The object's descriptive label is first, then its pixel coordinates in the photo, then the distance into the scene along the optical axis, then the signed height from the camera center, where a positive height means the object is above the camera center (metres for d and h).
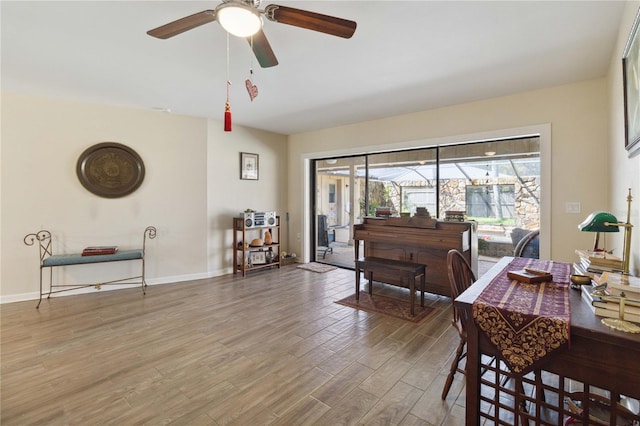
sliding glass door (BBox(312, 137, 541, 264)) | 3.74 +0.42
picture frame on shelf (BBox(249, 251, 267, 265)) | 5.25 -0.83
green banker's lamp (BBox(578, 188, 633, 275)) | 1.49 -0.06
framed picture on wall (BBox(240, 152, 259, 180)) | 5.35 +0.85
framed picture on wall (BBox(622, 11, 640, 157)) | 1.64 +0.77
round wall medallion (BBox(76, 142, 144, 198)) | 4.01 +0.58
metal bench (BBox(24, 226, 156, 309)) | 3.60 -0.60
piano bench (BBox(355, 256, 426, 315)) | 3.30 -0.66
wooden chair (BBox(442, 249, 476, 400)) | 1.87 -0.48
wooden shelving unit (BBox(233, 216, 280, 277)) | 5.01 -0.62
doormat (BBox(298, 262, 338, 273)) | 5.34 -1.03
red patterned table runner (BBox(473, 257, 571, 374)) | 1.18 -0.45
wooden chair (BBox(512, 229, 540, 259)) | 3.62 -0.40
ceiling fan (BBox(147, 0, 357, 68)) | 1.56 +1.08
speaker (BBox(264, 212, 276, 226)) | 5.26 -0.11
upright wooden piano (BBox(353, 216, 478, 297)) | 3.60 -0.38
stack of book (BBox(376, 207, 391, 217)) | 4.45 +0.01
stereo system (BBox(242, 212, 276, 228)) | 5.01 -0.12
